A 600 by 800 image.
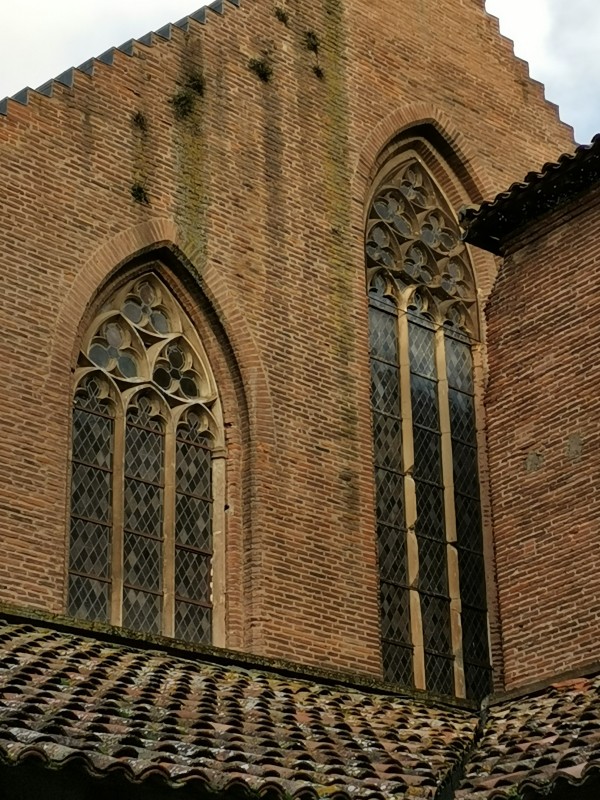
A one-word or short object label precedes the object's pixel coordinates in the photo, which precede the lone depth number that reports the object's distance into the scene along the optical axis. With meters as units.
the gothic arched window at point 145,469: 15.86
